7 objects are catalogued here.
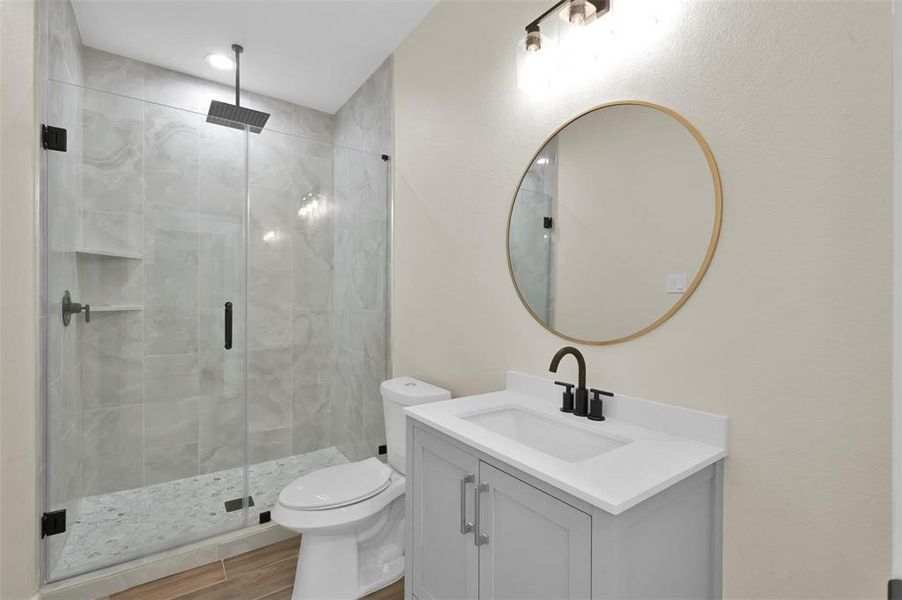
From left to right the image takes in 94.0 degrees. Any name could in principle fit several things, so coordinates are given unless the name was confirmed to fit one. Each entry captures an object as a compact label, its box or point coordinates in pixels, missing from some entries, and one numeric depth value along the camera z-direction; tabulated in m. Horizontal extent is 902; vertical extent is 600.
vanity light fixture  1.27
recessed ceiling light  2.51
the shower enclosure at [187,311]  1.87
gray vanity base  0.83
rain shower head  2.26
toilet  1.59
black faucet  1.23
